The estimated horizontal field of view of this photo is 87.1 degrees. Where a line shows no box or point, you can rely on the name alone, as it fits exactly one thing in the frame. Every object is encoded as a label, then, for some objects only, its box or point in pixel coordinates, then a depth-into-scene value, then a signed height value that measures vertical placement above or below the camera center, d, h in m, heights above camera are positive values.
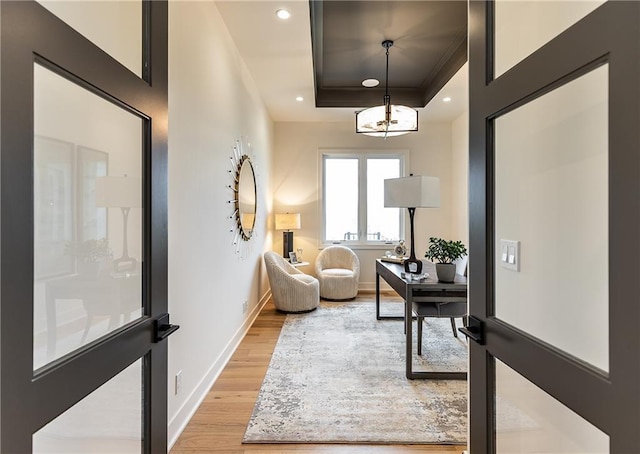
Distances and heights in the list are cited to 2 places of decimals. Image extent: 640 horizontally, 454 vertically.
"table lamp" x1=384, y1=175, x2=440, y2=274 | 2.90 +0.29
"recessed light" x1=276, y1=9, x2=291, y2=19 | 2.66 +1.71
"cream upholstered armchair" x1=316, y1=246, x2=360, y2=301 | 5.12 -0.70
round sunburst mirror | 3.36 +0.33
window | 6.00 +0.52
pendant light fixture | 3.62 +1.21
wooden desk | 2.61 -0.54
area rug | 1.94 -1.17
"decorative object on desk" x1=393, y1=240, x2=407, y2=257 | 4.02 -0.27
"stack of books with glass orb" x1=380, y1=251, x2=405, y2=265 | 3.73 -0.36
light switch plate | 1.14 -0.09
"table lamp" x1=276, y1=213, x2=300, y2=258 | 5.54 +0.05
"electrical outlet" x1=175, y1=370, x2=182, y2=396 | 1.93 -0.89
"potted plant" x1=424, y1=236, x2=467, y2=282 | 2.67 -0.23
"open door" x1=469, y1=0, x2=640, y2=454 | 0.66 +0.00
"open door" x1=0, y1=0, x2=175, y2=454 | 0.66 +0.00
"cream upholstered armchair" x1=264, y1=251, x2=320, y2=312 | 4.32 -0.81
